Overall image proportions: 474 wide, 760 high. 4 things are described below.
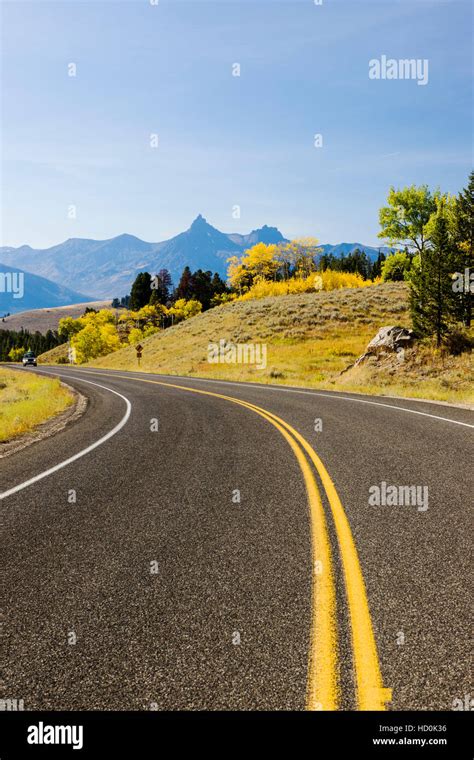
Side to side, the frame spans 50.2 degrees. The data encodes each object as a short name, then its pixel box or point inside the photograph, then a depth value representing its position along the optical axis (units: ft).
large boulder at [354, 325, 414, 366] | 92.53
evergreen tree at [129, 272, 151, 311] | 385.42
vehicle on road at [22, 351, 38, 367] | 203.82
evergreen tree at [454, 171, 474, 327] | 98.09
